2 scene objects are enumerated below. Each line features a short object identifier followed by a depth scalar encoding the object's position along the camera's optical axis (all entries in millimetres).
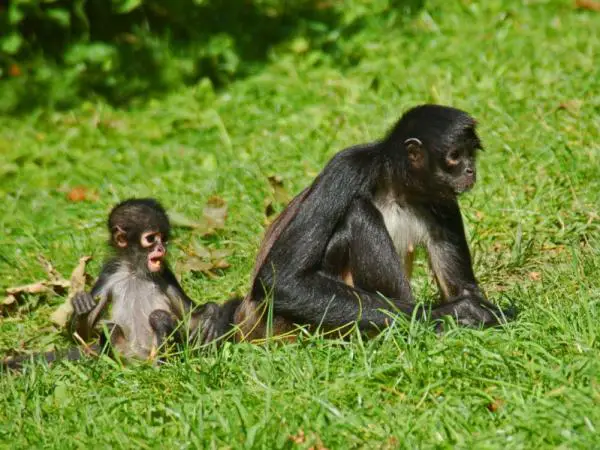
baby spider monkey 11852
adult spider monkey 10867
